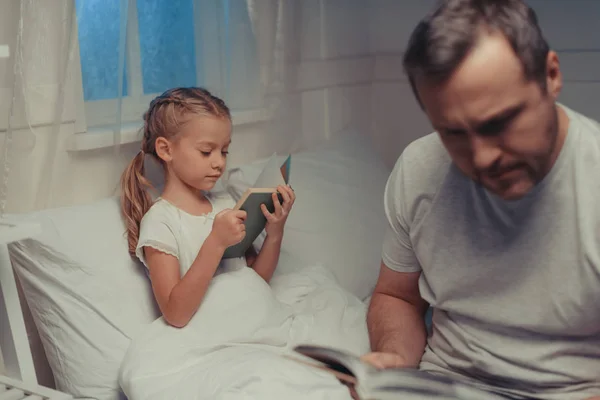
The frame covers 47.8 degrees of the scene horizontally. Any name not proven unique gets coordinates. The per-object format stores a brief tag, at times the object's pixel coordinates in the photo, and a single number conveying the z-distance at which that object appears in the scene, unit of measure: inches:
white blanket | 37.6
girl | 44.6
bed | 38.7
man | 30.9
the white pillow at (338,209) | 60.9
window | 51.9
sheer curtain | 46.2
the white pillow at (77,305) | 44.2
